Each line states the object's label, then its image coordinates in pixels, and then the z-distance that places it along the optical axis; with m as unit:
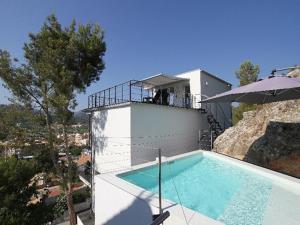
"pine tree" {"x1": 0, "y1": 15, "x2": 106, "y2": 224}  12.27
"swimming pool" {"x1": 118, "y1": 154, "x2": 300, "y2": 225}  5.20
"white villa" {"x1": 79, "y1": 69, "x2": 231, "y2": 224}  11.26
